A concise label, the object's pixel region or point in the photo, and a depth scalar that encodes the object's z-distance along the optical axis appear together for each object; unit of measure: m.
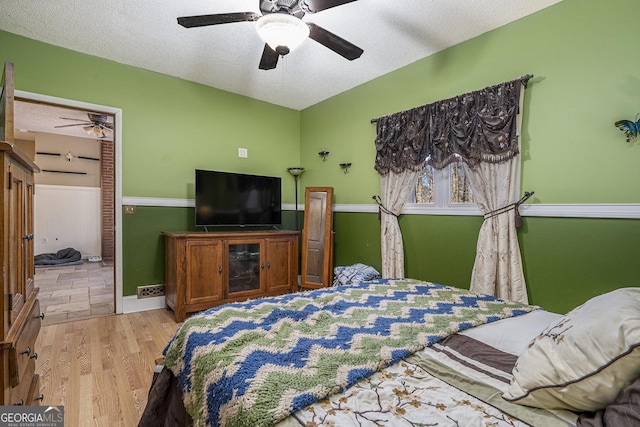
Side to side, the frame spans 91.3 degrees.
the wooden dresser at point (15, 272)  1.02
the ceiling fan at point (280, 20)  1.85
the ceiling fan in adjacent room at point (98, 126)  5.04
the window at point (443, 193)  2.87
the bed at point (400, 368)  0.75
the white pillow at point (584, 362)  0.72
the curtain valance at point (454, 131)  2.45
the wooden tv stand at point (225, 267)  3.14
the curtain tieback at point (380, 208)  3.38
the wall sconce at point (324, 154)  4.29
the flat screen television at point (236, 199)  3.56
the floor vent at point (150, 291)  3.44
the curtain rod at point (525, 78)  2.37
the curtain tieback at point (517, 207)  2.41
